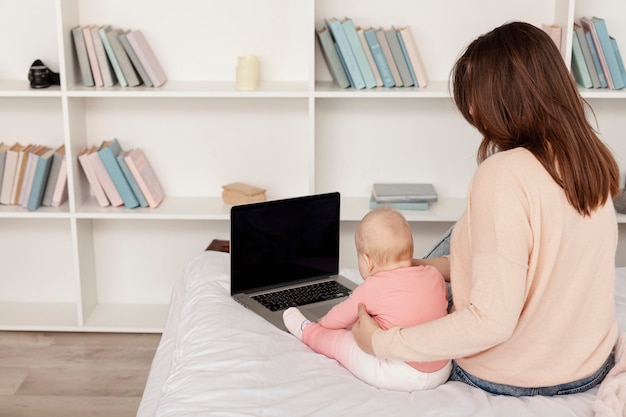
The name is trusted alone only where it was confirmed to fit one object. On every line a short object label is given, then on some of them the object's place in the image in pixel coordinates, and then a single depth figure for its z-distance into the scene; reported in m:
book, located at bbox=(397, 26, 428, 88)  2.98
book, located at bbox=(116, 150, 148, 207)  3.12
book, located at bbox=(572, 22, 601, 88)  2.94
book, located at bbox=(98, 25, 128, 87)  3.00
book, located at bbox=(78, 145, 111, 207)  3.11
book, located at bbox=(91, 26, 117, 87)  3.01
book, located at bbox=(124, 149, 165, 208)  3.12
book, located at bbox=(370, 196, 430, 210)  3.10
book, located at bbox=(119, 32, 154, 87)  3.02
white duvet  1.61
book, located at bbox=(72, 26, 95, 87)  3.01
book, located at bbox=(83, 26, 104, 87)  3.00
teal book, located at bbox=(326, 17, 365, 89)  2.93
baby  1.70
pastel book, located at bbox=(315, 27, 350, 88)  2.96
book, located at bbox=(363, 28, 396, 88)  2.96
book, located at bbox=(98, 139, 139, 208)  3.10
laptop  2.16
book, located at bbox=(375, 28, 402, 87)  2.97
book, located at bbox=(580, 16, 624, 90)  2.93
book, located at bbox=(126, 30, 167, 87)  3.02
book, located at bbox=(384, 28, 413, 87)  2.98
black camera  3.03
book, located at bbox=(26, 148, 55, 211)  3.11
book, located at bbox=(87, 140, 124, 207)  3.11
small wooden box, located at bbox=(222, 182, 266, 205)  3.11
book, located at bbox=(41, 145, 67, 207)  3.15
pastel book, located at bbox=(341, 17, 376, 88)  2.94
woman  1.50
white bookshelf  3.10
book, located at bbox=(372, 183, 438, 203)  3.10
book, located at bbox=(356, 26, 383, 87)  2.96
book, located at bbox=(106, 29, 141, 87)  3.02
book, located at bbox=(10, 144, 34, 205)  3.13
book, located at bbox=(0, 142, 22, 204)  3.12
